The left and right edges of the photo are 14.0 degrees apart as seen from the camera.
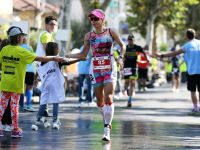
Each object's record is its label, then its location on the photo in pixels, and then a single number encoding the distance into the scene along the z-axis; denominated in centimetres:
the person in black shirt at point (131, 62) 2150
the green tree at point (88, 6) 3550
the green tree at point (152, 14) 5712
